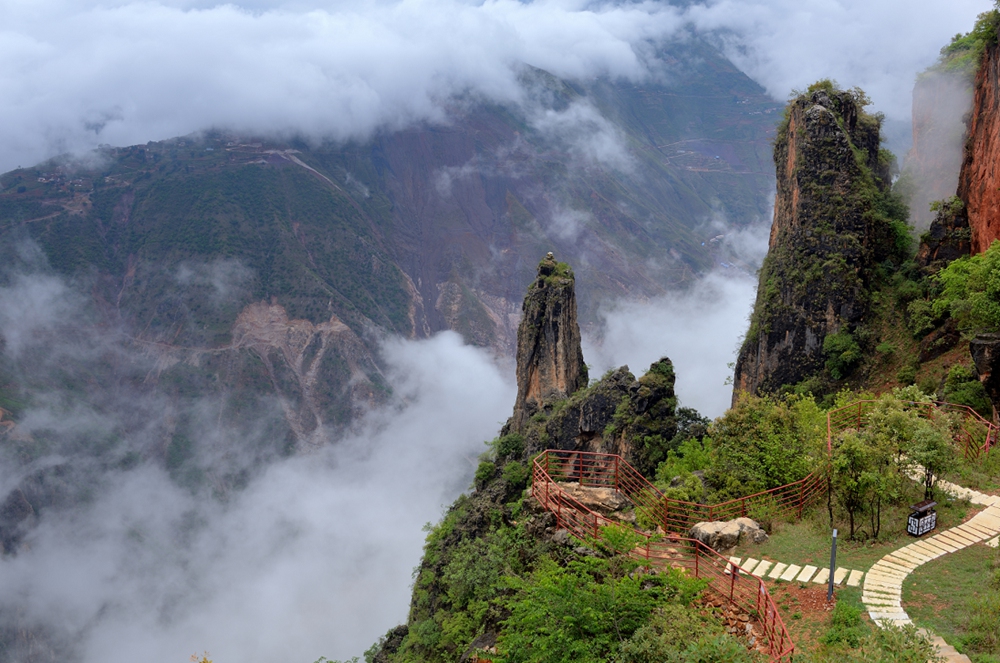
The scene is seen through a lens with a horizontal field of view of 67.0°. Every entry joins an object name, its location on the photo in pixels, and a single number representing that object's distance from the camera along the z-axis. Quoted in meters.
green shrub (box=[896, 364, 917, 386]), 41.52
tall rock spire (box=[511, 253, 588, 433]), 63.72
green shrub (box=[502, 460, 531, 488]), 49.91
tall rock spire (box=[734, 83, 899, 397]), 48.31
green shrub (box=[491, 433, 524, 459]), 57.84
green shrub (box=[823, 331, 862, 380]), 46.47
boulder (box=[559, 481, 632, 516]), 25.11
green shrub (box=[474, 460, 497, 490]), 57.28
